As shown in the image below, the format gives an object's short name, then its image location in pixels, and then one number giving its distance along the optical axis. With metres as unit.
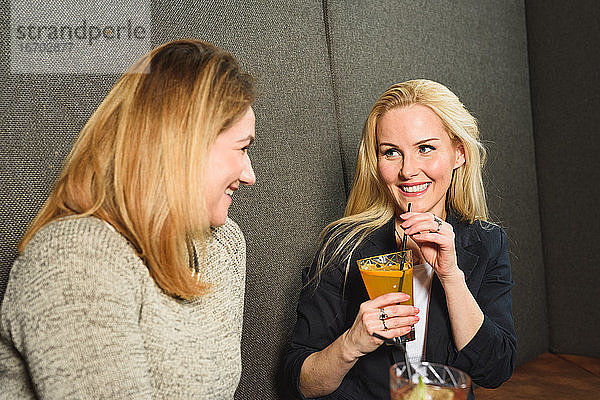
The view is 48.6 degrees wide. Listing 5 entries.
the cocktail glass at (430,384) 0.95
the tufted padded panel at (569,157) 2.95
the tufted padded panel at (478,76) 2.18
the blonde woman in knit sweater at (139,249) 1.04
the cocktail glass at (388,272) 1.46
